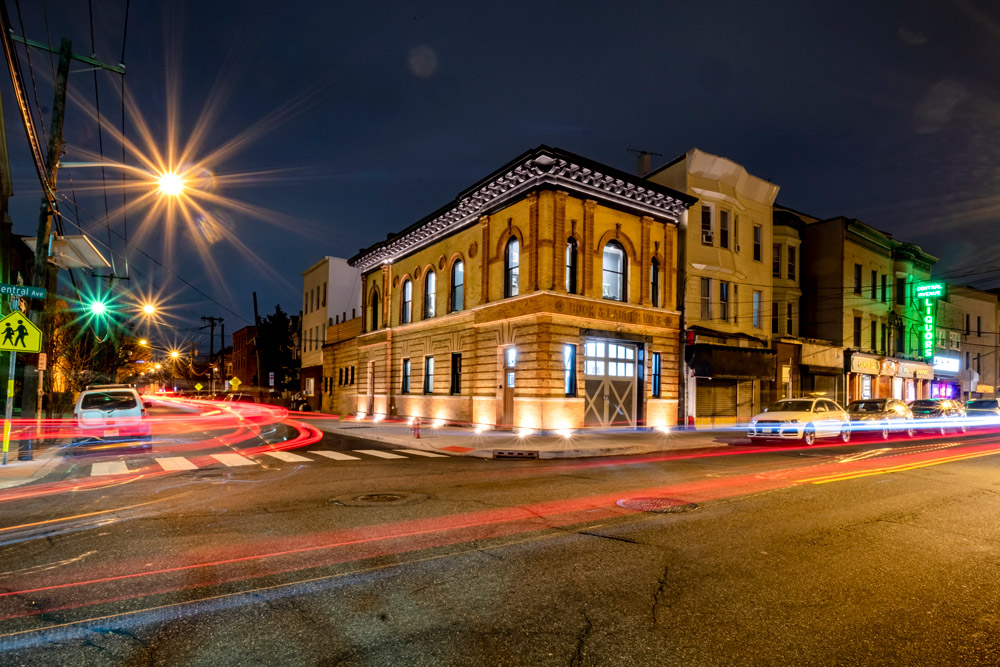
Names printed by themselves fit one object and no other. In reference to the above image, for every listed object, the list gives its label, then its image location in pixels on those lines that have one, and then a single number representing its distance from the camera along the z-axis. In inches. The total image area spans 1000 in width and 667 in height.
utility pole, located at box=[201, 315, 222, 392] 3008.9
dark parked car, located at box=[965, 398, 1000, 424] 1277.1
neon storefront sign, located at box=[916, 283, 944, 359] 1710.1
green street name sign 522.3
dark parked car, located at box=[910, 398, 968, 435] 1055.6
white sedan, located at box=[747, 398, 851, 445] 785.6
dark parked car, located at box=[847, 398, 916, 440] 932.6
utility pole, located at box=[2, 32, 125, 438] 589.0
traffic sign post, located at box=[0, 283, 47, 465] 515.2
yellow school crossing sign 515.2
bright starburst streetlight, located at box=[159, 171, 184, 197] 590.2
